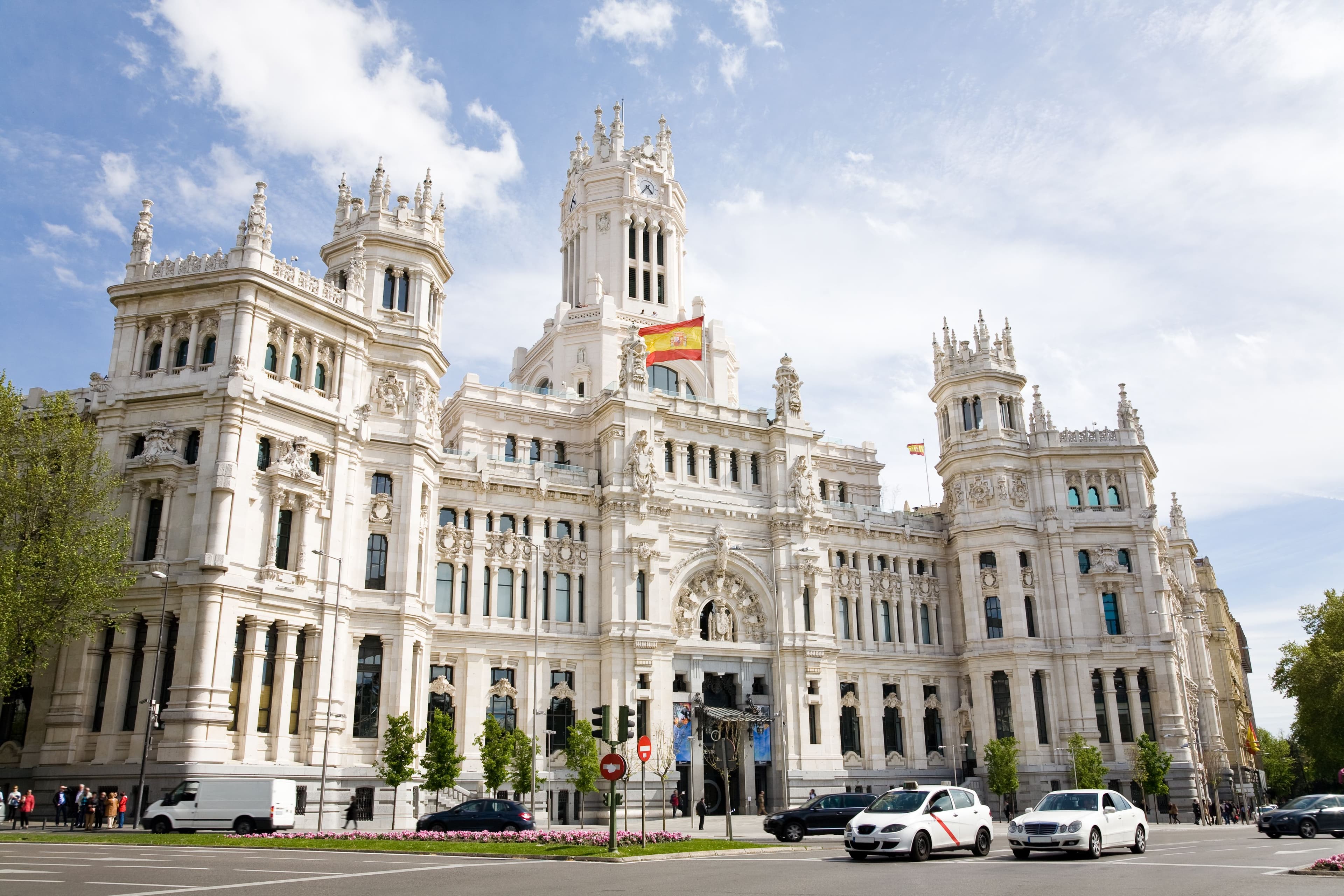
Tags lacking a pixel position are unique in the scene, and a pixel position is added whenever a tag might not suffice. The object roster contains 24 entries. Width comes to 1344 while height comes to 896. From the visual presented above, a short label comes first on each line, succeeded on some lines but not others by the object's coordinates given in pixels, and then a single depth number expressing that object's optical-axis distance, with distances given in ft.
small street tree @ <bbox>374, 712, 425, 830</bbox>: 149.48
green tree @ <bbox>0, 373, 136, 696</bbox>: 130.82
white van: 121.19
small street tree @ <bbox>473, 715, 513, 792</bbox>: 161.68
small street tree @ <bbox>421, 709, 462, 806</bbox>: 155.53
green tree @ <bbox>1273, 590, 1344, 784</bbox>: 248.93
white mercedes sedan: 87.76
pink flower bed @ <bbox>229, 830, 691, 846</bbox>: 106.32
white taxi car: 87.61
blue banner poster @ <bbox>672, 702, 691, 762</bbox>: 197.88
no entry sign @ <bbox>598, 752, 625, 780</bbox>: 88.89
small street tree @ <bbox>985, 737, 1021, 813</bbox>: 206.08
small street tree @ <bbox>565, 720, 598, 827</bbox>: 170.09
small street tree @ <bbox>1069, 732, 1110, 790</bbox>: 202.28
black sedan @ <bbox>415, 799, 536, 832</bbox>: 126.00
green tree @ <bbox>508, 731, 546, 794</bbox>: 165.89
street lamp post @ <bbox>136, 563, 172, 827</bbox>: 128.36
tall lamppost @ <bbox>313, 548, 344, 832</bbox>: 138.31
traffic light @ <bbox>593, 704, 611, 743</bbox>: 93.66
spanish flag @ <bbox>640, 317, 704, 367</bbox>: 216.54
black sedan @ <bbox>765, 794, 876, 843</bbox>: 130.62
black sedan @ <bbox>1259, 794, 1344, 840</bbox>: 123.65
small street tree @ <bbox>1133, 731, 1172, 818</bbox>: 206.08
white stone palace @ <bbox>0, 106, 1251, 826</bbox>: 149.18
